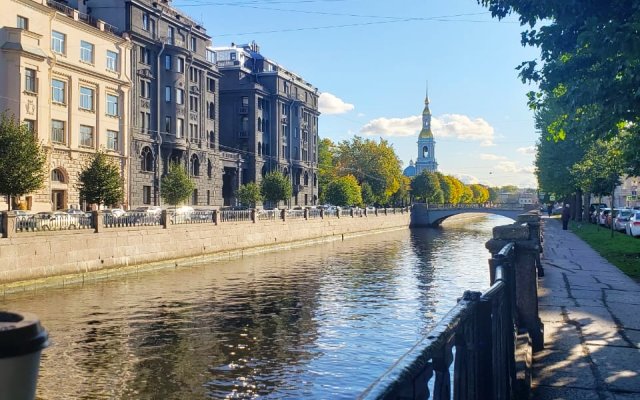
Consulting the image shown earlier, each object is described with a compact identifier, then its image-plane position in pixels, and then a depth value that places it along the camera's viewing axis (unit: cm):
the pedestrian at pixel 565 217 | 3922
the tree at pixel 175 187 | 4759
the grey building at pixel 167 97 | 4784
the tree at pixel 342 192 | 7844
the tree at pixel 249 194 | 5869
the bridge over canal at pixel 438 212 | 8169
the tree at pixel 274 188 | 6206
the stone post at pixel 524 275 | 744
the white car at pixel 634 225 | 3066
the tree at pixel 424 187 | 11556
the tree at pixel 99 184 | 3578
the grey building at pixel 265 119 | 6894
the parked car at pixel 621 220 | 3779
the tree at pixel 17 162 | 2873
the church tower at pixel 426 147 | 19125
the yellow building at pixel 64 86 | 3600
